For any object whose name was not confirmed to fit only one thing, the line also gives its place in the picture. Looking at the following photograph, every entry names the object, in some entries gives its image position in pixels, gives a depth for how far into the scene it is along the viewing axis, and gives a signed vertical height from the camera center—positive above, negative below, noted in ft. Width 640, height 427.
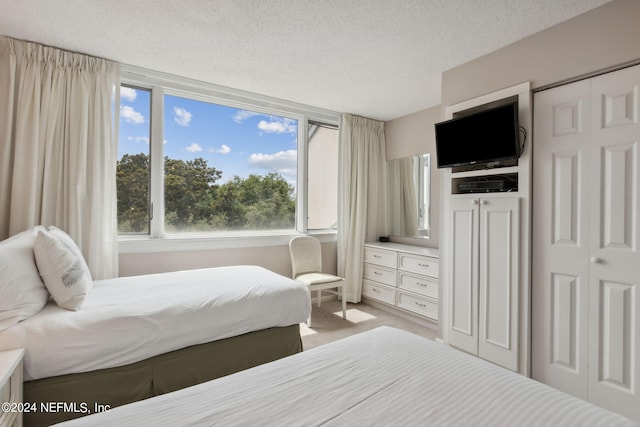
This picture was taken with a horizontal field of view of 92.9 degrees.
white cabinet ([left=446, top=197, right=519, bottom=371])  7.68 -1.74
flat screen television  7.41 +2.04
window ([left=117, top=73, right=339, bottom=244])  10.02 +1.83
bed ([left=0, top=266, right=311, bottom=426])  4.91 -2.35
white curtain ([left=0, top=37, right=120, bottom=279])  7.66 +1.76
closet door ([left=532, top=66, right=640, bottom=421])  5.96 -0.58
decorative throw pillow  5.60 -1.14
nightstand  3.98 -2.45
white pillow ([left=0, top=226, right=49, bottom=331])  4.84 -1.25
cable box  8.10 +0.76
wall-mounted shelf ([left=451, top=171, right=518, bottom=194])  8.09 +0.83
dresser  10.93 -2.53
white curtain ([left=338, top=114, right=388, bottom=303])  13.78 +0.77
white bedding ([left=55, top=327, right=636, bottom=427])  2.90 -1.98
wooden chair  11.37 -2.14
